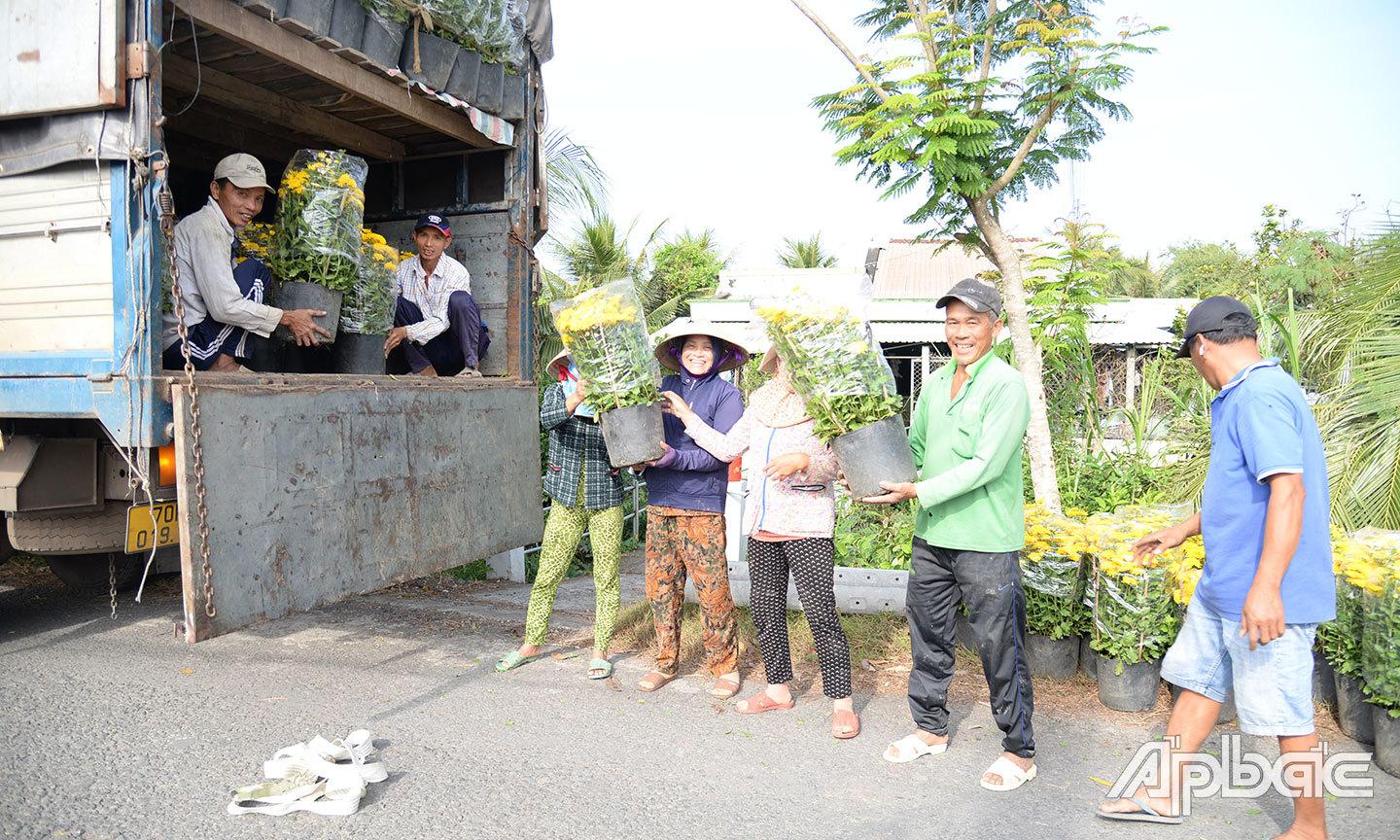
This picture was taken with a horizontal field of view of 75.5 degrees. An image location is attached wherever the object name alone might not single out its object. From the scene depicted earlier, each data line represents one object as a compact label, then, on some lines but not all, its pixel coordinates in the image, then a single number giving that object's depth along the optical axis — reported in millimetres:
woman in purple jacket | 4258
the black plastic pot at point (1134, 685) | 4070
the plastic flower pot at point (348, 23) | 3994
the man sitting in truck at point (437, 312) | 5133
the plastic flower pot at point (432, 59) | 4414
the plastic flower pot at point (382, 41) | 4168
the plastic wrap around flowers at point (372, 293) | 4613
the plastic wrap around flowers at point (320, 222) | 4250
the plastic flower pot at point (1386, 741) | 3402
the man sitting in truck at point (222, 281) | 3766
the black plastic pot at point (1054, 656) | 4371
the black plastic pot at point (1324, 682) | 3938
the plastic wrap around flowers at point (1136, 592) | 3967
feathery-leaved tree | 5051
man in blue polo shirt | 2619
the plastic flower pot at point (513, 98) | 5059
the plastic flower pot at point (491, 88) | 4848
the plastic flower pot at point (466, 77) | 4660
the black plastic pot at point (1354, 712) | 3676
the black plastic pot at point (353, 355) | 4609
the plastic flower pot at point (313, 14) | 3785
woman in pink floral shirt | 3875
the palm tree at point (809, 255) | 25062
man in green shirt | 3277
